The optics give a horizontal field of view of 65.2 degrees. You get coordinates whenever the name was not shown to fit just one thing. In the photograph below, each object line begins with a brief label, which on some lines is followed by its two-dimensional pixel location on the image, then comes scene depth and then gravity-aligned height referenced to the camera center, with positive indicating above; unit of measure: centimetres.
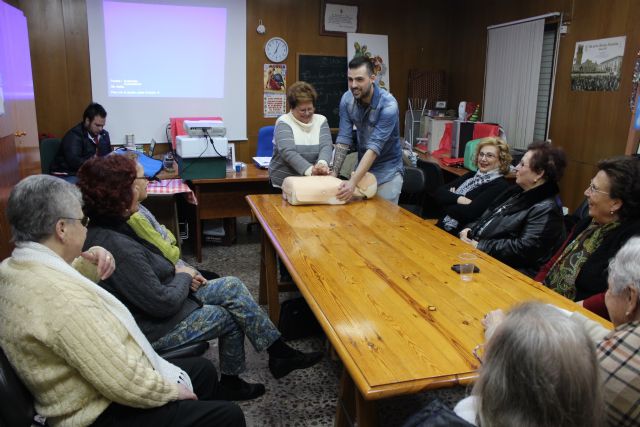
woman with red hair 176 -78
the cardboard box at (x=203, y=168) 396 -57
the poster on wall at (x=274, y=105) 560 -9
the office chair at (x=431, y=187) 388 -66
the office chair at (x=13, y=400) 117 -72
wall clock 548 +51
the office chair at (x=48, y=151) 455 -53
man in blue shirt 289 -20
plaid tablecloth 373 -70
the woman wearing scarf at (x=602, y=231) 191 -49
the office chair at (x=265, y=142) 493 -44
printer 390 -35
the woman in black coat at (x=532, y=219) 237 -55
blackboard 569 +22
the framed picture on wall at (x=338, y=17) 558 +89
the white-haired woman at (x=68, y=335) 121 -59
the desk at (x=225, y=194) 404 -80
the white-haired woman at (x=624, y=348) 106 -53
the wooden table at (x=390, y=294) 128 -65
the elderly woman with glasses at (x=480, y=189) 293 -52
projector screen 490 +32
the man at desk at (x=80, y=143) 440 -45
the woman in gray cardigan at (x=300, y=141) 317 -28
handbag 279 -123
